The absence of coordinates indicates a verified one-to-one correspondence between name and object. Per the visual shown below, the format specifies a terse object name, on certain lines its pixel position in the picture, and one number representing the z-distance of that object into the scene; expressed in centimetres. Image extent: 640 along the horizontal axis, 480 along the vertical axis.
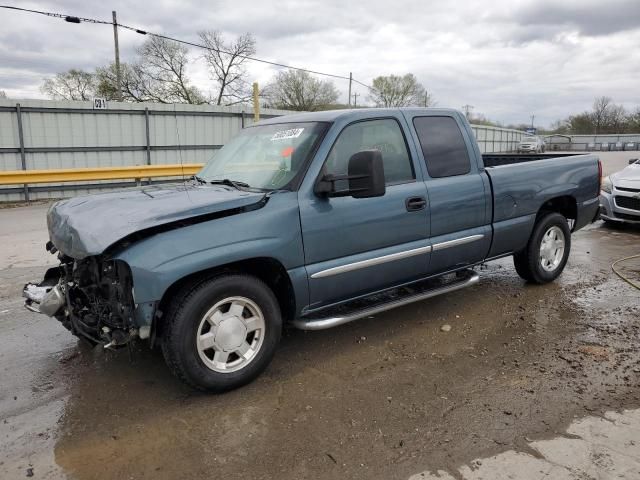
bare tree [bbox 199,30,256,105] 4316
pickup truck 303
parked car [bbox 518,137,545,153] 4119
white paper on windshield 392
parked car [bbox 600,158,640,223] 875
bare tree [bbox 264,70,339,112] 5119
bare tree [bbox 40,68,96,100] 4534
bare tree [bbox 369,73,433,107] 5809
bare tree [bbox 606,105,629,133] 7600
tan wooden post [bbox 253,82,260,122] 1628
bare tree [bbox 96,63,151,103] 4125
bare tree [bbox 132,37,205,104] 3966
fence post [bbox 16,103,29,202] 1352
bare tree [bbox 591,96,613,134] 7750
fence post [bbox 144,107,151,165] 1580
